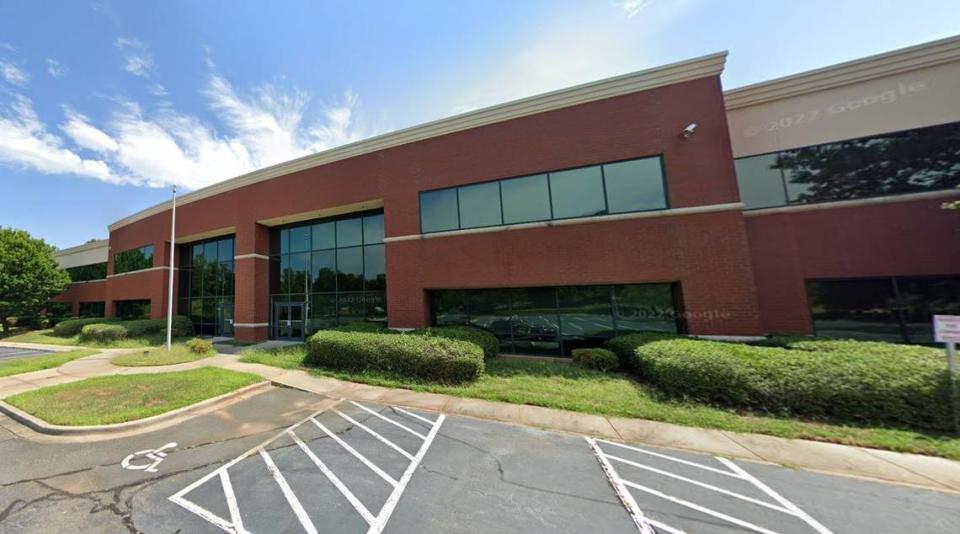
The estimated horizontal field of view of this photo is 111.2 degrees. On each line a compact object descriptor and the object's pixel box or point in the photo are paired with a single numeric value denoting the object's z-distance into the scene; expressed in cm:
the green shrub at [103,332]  1830
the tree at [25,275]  2477
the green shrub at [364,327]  1348
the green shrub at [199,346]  1382
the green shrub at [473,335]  1090
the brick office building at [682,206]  1013
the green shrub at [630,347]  945
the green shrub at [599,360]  984
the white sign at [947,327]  563
